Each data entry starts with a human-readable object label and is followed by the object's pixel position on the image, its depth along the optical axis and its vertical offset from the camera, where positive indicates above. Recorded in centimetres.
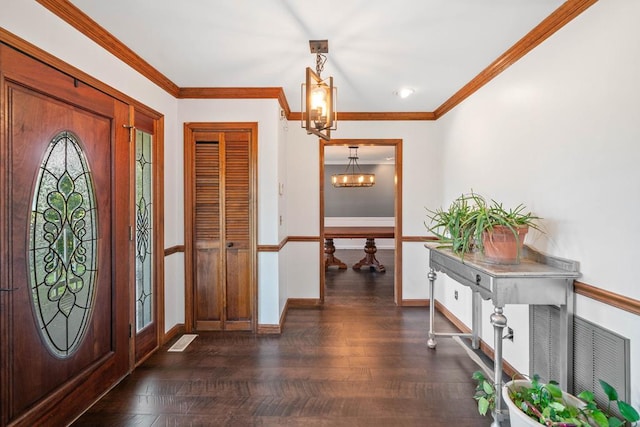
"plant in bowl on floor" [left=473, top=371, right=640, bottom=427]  144 -93
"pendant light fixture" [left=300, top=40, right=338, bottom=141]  204 +68
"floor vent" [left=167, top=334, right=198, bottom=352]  300 -124
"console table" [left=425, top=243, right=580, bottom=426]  184 -46
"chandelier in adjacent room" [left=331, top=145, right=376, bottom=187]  718 +68
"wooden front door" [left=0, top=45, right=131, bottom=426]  164 -20
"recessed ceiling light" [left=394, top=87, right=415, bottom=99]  329 +121
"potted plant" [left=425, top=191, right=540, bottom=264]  200 -13
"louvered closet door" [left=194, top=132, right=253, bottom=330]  336 -23
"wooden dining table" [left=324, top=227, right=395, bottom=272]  596 -58
